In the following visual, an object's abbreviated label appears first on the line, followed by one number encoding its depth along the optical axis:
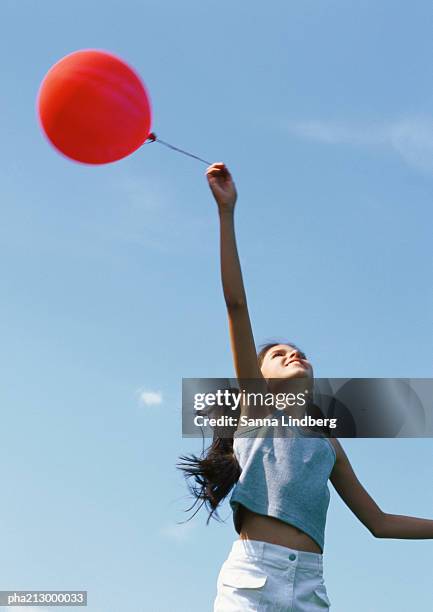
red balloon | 4.36
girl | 3.81
